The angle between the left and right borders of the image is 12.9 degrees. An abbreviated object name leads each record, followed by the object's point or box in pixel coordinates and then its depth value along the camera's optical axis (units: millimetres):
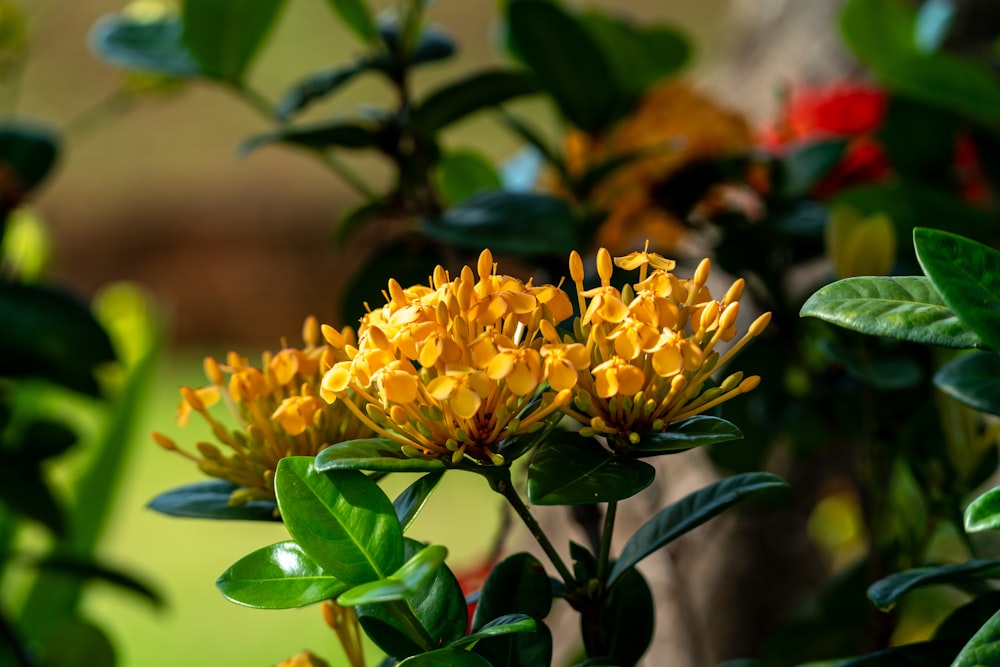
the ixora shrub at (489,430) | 1105
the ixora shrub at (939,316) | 1103
